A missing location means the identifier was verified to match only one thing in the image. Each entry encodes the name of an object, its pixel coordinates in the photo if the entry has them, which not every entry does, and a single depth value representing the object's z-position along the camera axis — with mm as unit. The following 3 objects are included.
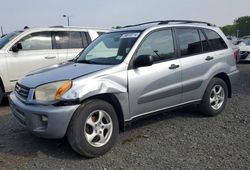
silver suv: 2547
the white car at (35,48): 4712
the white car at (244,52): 9736
